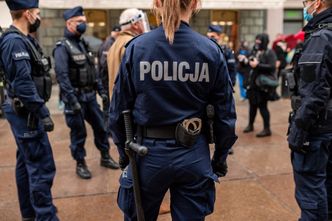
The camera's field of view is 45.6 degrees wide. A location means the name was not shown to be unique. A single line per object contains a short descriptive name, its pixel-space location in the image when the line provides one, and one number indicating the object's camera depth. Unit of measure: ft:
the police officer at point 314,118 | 9.34
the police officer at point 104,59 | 18.54
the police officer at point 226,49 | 19.41
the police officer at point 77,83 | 15.05
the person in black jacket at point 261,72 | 21.52
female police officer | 7.14
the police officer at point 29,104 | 10.34
